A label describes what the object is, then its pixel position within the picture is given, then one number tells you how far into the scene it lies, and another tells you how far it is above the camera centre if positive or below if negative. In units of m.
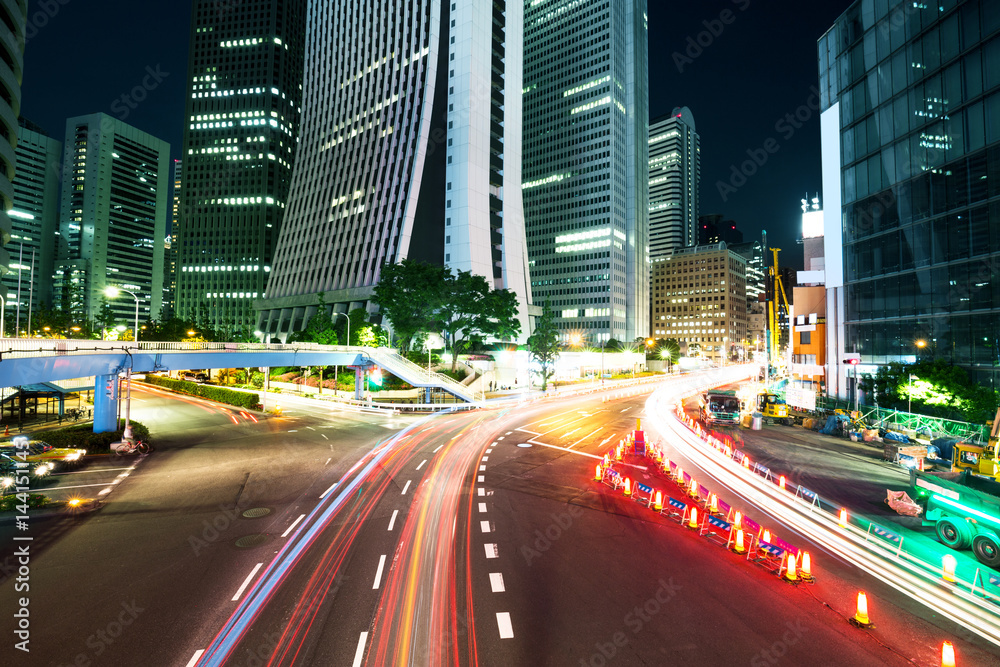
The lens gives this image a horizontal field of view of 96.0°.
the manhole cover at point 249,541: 13.05 -5.77
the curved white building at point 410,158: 80.81 +36.92
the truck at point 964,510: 11.77 -4.42
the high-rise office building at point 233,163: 142.88 +58.23
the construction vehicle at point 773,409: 36.62 -4.75
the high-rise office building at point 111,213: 171.12 +51.93
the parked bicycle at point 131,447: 24.48 -5.66
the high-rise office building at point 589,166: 136.50 +58.52
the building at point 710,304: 188.00 +19.90
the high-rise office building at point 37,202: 168.12 +55.05
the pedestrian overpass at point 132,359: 21.27 -0.94
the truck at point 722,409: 34.75 -4.56
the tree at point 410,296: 56.22 +6.48
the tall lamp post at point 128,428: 24.97 -4.68
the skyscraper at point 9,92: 39.31 +22.94
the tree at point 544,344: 64.00 +0.65
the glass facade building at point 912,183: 30.50 +13.46
